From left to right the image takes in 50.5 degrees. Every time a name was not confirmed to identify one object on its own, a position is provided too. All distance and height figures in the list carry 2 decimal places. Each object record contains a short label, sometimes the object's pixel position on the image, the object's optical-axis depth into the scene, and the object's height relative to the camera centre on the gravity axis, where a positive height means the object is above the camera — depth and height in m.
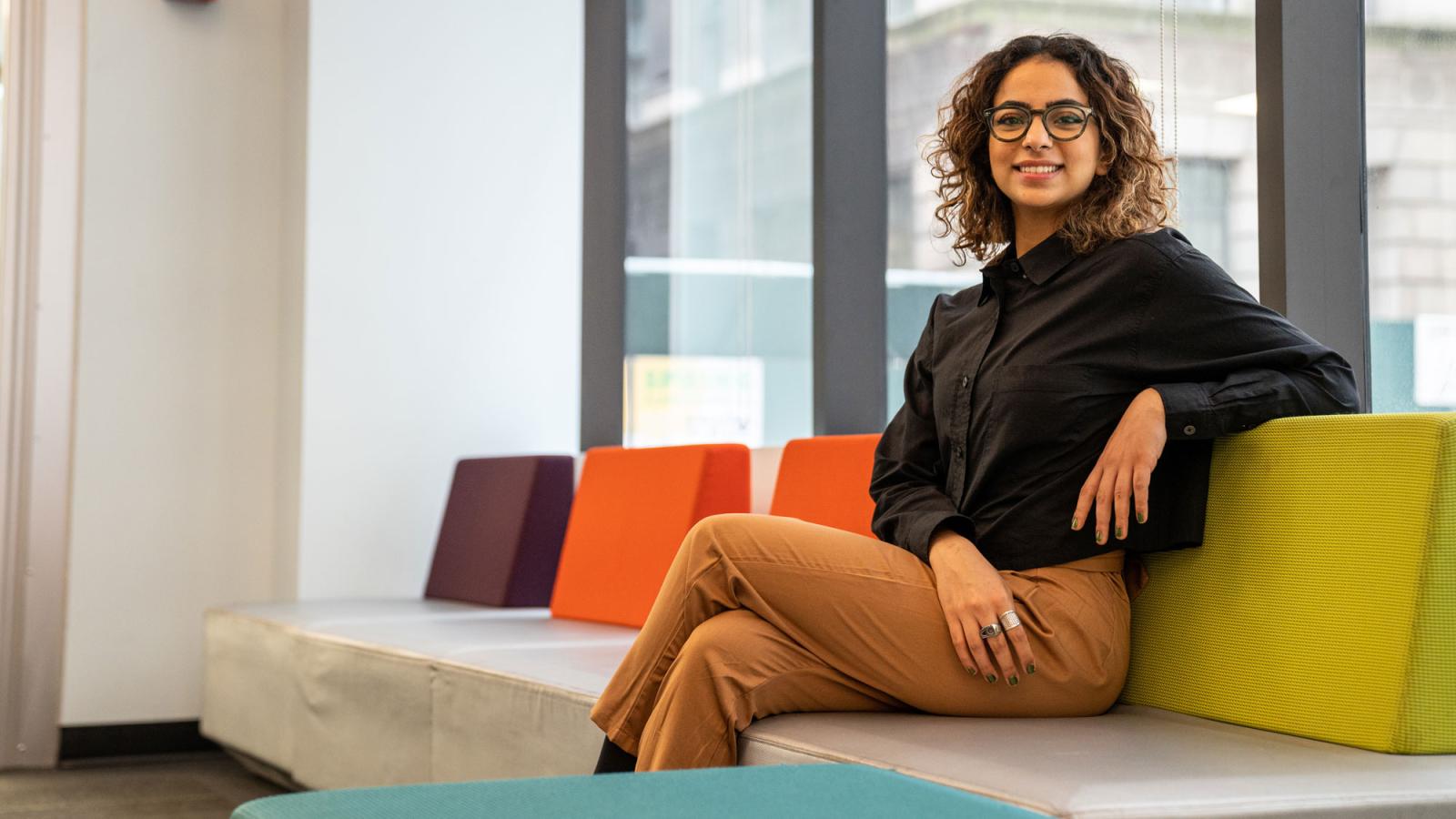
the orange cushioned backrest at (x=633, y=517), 3.34 -0.12
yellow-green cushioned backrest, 1.65 -0.15
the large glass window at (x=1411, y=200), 2.32 +0.41
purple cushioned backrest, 4.05 -0.18
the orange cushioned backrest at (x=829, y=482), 2.86 -0.04
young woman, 1.84 -0.06
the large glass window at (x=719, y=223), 4.21 +0.69
